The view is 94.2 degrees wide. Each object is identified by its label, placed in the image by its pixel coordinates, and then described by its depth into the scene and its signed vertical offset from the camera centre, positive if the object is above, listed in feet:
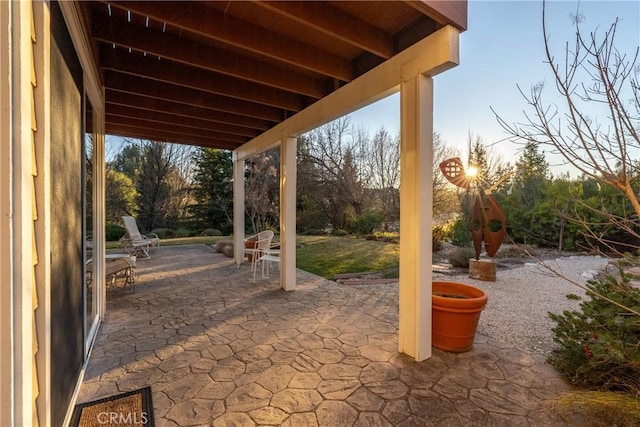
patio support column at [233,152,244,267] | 23.43 +0.21
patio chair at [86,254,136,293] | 10.76 -2.86
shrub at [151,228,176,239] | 41.65 -3.50
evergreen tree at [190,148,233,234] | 46.60 +2.83
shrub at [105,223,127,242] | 33.45 -2.72
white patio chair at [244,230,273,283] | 18.34 -2.33
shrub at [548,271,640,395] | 6.64 -3.30
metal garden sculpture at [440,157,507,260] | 19.08 -1.06
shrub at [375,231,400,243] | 36.51 -3.73
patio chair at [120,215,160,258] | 25.04 -2.85
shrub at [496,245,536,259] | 26.12 -4.23
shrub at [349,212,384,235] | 40.01 -2.04
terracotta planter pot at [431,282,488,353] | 8.89 -3.50
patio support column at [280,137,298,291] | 15.84 -0.09
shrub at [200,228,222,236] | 44.23 -3.64
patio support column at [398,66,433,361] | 8.63 +0.00
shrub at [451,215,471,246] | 26.55 -2.44
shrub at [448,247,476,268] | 21.98 -3.74
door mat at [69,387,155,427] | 6.20 -4.45
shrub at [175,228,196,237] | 43.17 -3.64
